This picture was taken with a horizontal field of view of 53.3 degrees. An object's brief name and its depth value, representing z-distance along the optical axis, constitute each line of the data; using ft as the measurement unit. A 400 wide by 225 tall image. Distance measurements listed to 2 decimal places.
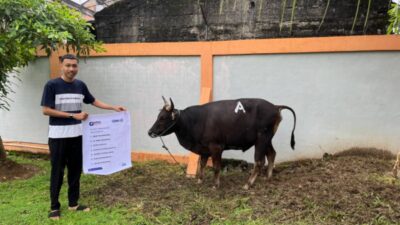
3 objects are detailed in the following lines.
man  14.32
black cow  17.78
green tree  18.44
